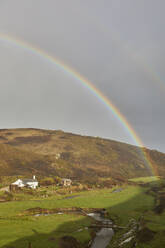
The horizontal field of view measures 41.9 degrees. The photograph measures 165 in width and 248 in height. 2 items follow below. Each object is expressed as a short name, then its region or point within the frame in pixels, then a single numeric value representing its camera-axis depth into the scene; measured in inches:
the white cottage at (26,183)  4200.3
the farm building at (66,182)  4742.6
